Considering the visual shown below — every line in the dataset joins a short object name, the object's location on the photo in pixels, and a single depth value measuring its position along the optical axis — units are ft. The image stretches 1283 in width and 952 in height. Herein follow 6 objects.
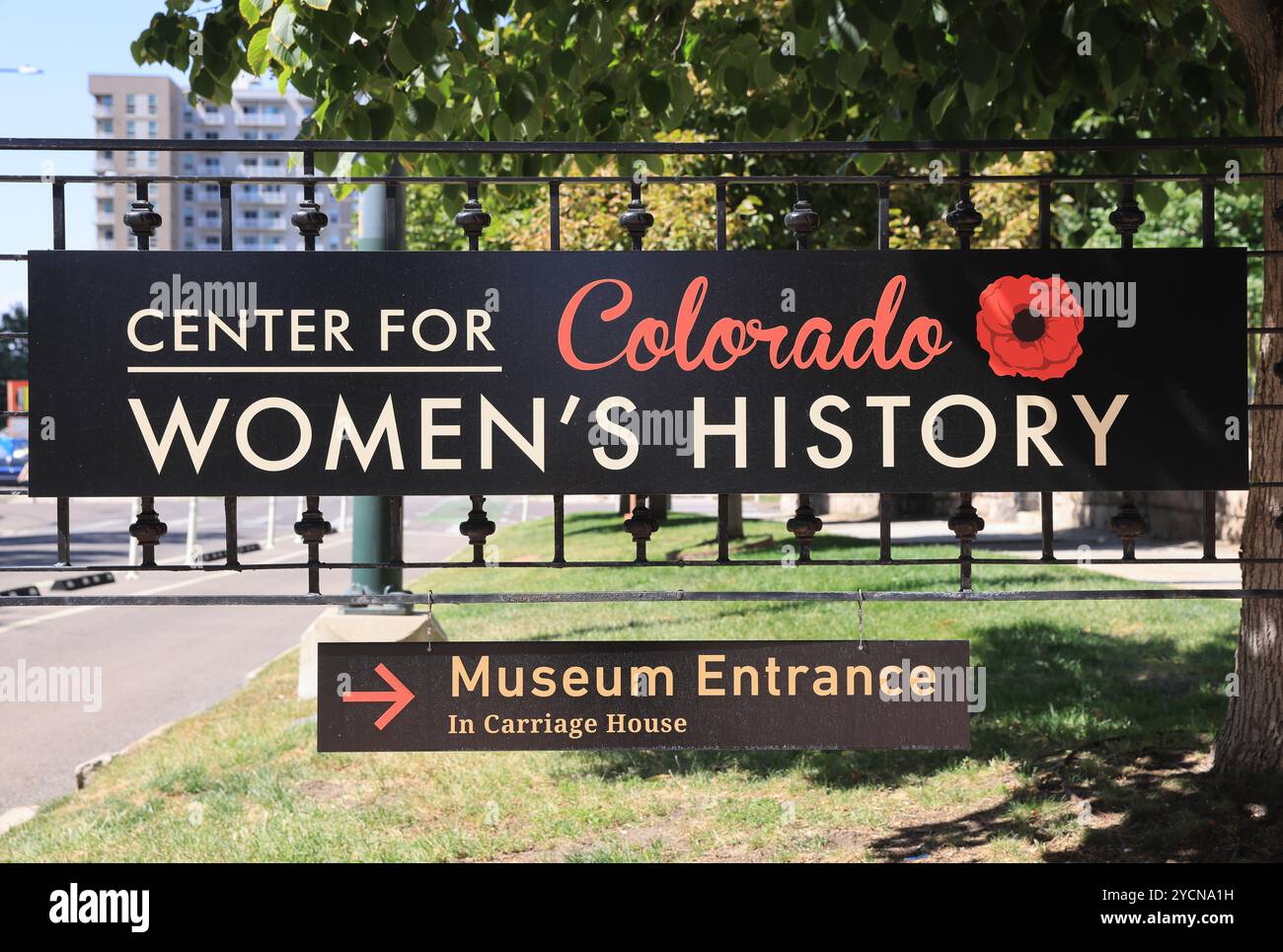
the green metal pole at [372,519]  27.05
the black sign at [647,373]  12.65
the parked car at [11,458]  128.28
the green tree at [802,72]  15.89
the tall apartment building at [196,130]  418.72
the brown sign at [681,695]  12.44
